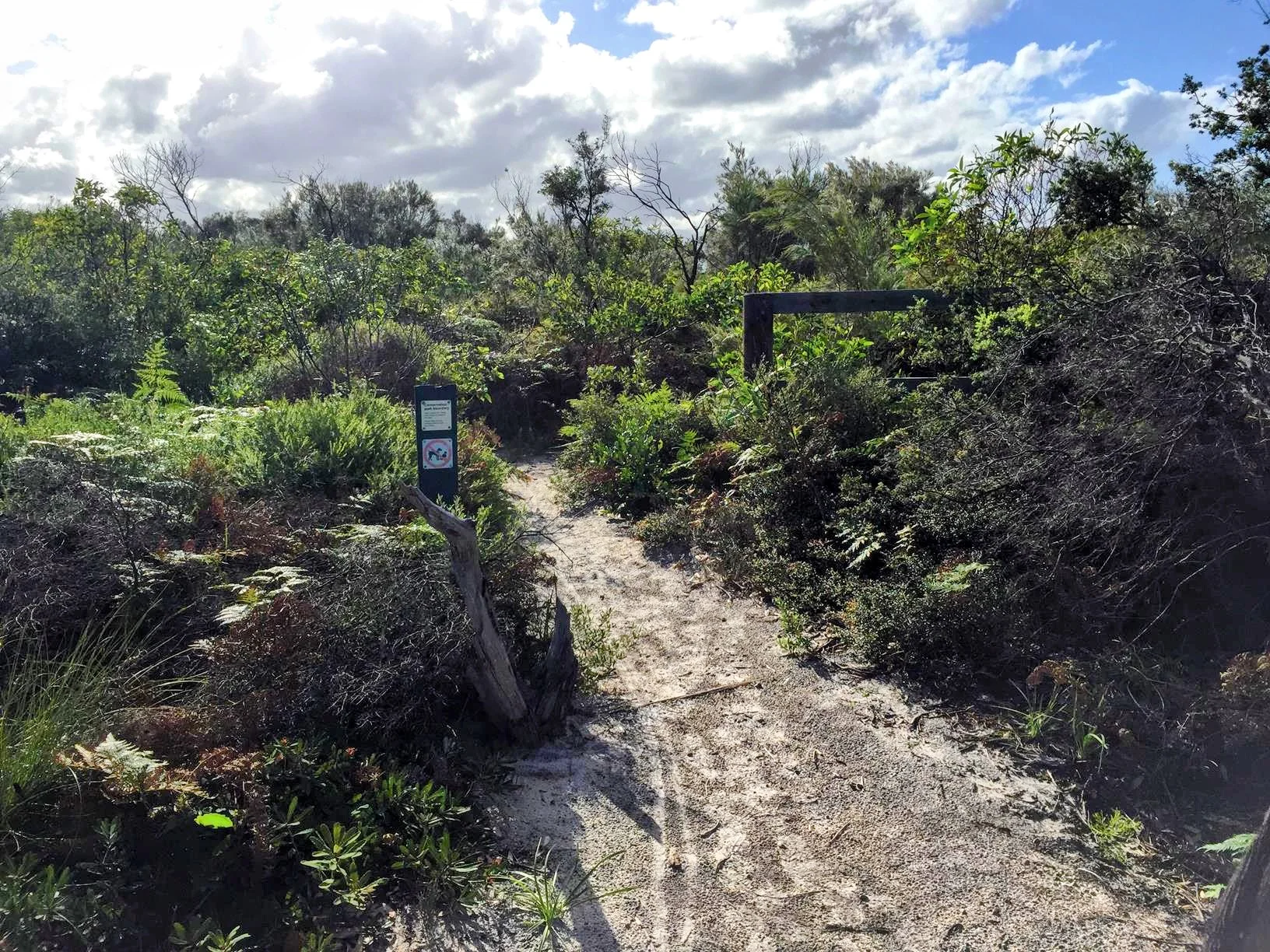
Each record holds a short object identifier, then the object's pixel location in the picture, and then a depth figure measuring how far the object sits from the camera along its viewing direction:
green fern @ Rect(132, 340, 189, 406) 7.84
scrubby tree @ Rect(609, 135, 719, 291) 15.23
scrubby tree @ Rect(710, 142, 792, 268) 17.61
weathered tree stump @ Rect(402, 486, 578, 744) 3.91
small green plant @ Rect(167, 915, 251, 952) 2.72
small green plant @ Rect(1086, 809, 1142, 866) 3.36
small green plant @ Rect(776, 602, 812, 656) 5.23
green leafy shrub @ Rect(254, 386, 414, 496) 5.98
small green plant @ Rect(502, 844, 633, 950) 3.10
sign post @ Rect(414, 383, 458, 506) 5.19
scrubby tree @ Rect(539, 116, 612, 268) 17.94
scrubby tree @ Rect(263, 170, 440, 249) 30.09
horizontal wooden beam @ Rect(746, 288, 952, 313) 7.25
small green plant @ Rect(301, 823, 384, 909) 3.07
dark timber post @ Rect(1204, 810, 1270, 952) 2.33
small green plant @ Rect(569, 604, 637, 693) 4.95
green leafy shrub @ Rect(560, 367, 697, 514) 8.66
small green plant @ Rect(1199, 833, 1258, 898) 3.10
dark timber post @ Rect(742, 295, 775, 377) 8.28
